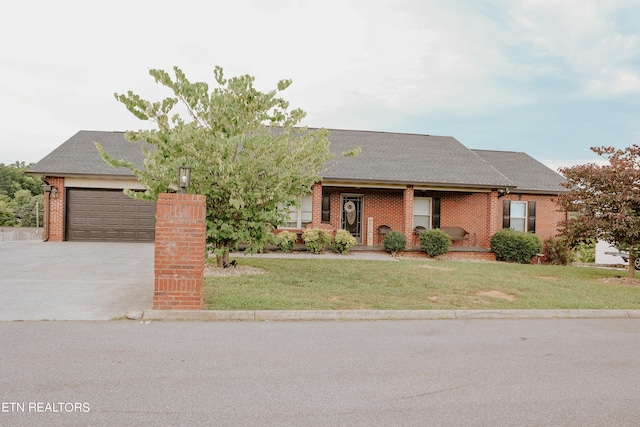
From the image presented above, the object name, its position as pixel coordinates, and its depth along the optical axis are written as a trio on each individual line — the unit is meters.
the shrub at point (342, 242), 16.16
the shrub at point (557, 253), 17.55
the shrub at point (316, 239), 16.03
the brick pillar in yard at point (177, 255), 6.75
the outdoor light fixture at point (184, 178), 7.25
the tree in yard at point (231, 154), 9.10
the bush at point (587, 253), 19.94
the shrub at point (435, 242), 16.59
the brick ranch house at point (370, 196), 17.73
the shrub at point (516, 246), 16.77
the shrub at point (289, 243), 15.59
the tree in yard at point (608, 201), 10.91
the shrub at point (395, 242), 16.61
